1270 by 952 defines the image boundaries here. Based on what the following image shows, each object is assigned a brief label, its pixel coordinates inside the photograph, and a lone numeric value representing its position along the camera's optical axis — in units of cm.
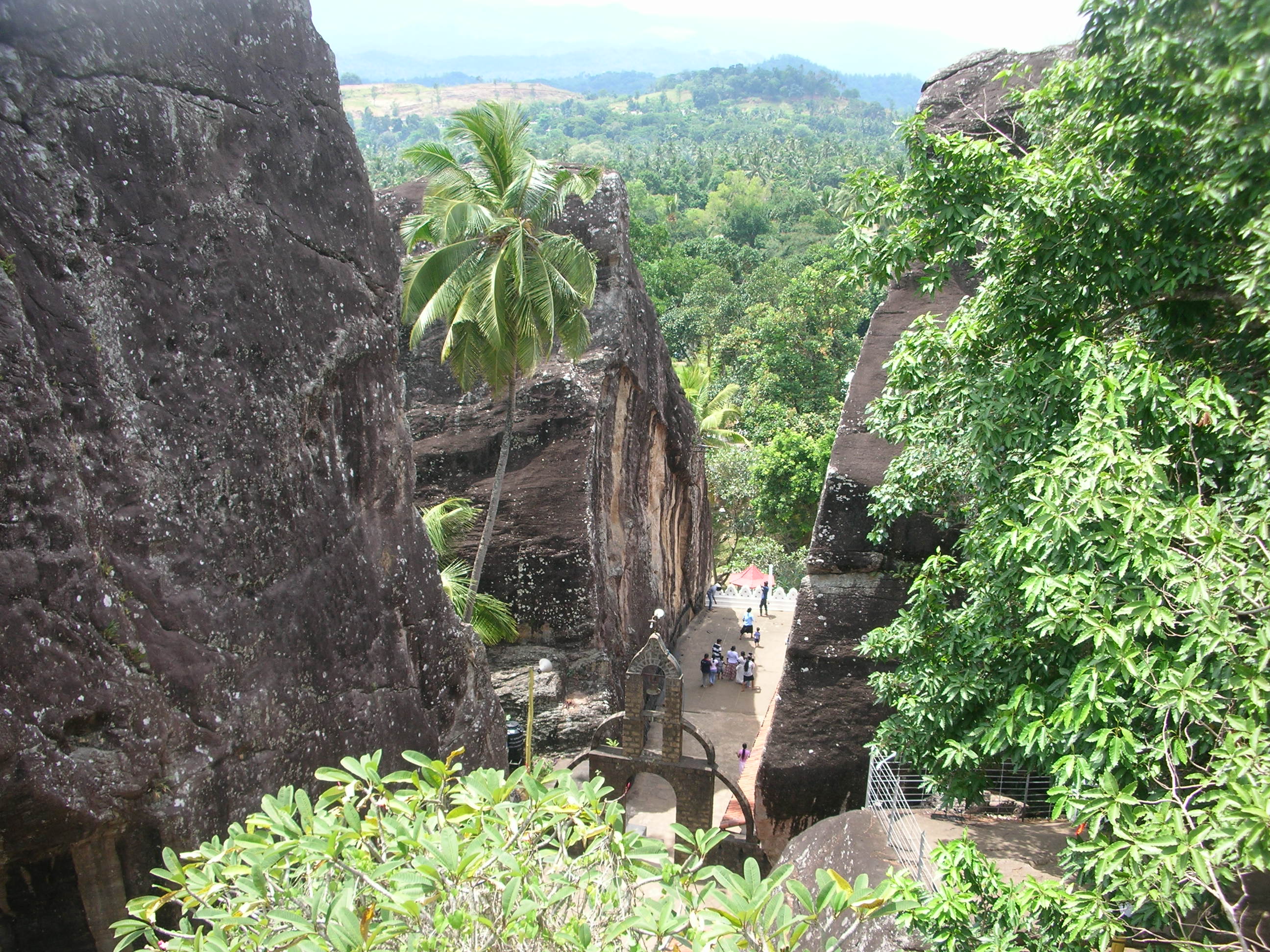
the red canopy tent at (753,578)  2825
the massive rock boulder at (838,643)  1254
